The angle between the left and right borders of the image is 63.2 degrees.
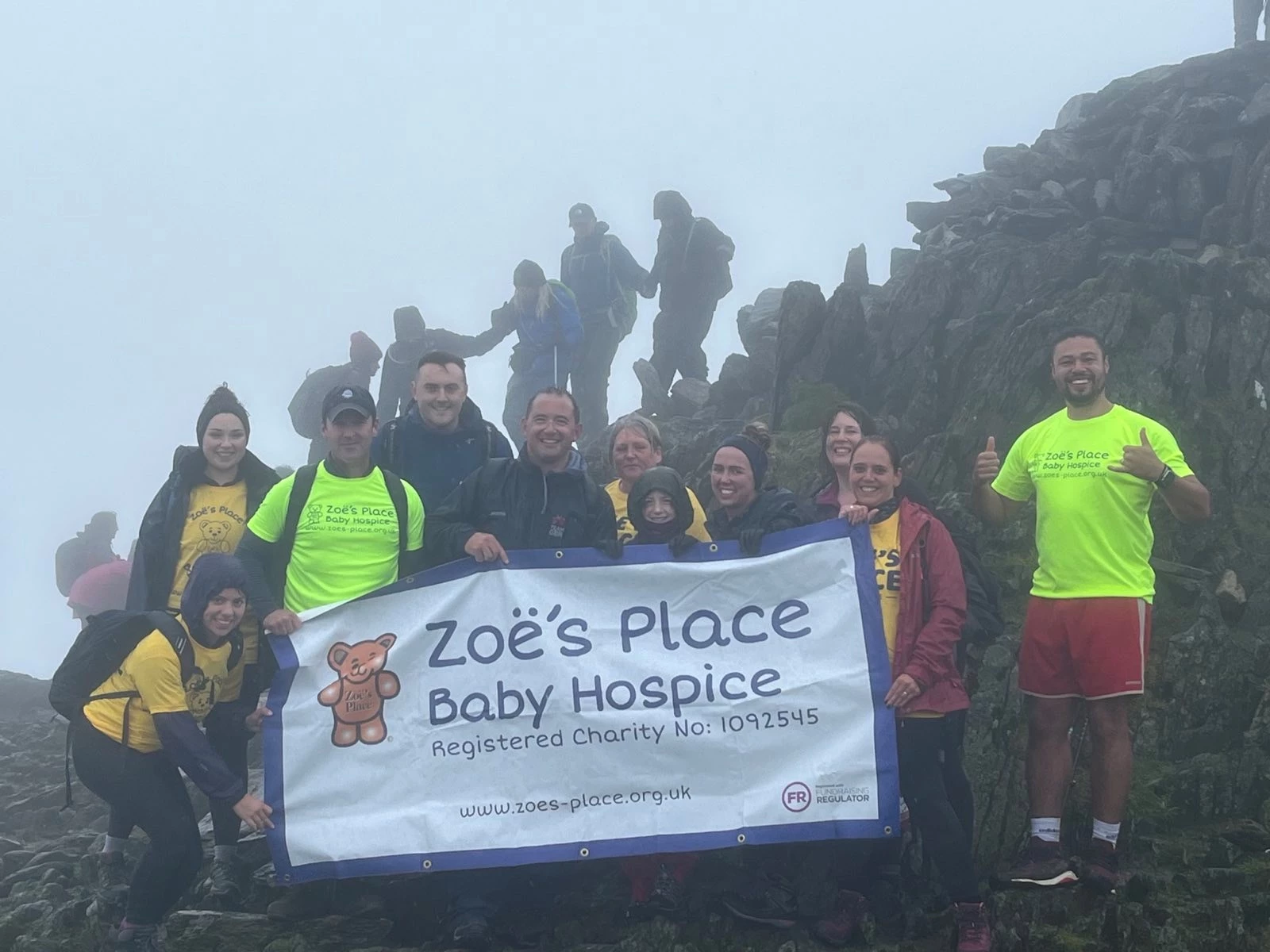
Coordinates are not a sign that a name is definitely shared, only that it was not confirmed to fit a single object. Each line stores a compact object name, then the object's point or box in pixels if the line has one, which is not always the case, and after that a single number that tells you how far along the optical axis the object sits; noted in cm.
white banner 695
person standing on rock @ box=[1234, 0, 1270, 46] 2569
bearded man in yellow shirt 668
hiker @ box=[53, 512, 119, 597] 2009
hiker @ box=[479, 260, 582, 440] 1750
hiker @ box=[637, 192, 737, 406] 2058
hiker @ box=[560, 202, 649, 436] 1886
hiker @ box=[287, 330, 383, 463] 1792
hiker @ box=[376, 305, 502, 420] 1800
